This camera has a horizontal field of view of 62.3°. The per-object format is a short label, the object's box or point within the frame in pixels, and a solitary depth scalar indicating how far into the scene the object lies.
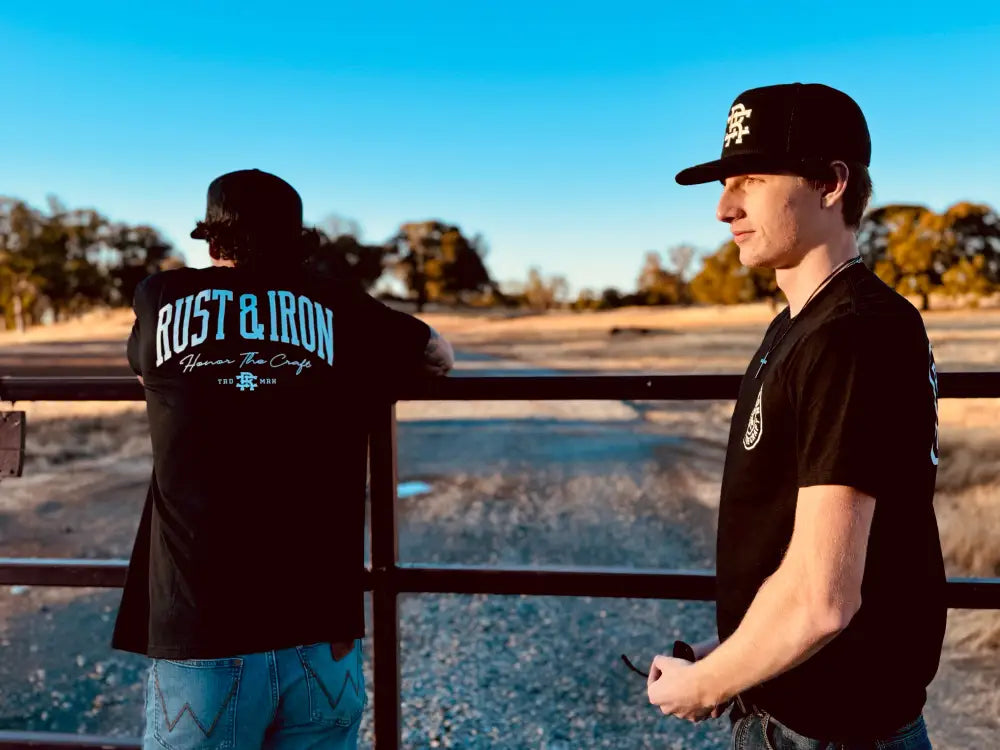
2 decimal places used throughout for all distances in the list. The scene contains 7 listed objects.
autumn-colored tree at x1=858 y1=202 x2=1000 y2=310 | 61.47
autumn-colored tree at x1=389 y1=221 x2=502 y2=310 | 87.06
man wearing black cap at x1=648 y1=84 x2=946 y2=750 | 1.14
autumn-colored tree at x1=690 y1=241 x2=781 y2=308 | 77.38
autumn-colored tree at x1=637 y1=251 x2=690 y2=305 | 91.94
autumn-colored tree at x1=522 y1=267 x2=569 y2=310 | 94.50
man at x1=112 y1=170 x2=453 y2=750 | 1.60
